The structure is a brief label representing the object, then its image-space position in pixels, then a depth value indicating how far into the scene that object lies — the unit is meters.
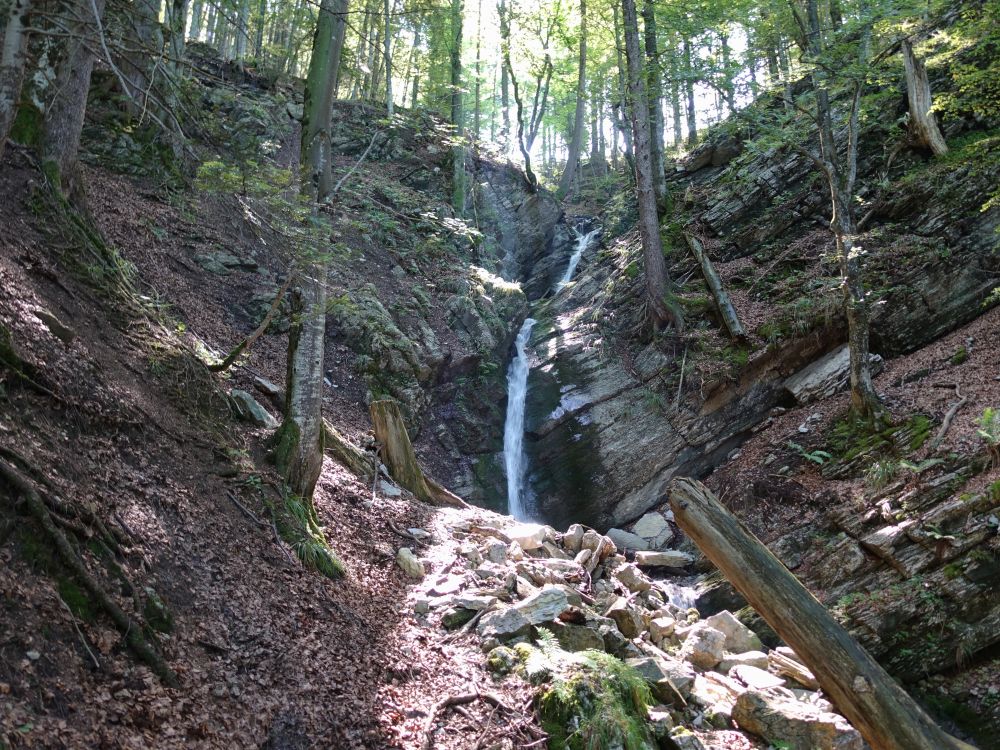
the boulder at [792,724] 6.16
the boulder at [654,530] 12.26
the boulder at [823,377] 12.31
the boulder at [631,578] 9.41
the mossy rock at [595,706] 5.15
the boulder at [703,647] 7.78
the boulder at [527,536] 9.58
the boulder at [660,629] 8.15
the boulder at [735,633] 8.34
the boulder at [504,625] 6.36
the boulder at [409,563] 7.61
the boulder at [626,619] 7.83
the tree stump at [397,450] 10.45
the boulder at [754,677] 7.23
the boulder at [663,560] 11.30
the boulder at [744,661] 7.77
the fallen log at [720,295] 13.87
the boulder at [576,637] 6.51
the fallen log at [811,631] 4.95
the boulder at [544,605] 6.60
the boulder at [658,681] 6.36
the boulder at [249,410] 7.91
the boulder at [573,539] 10.41
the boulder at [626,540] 12.25
